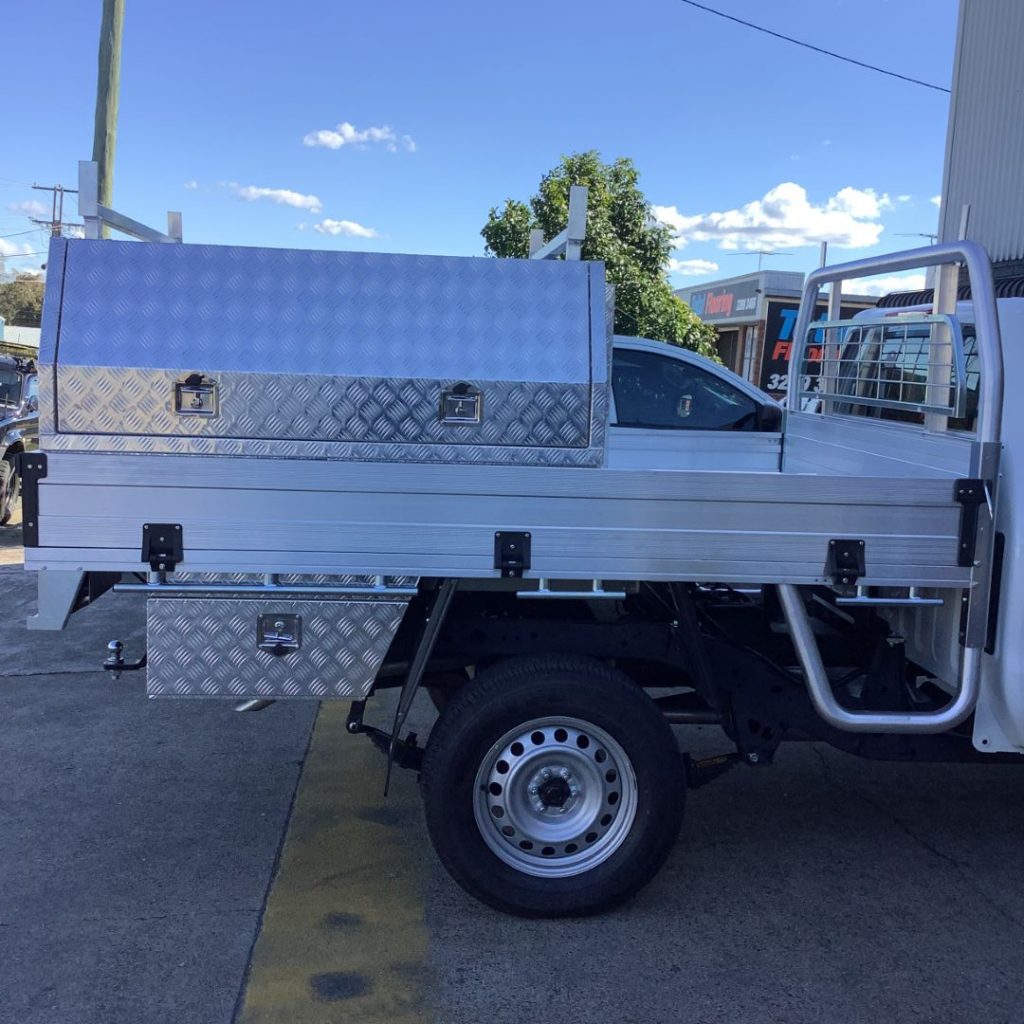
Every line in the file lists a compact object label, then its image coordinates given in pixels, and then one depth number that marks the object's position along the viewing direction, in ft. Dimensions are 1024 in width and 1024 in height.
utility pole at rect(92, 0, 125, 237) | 31.14
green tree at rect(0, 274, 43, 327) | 241.96
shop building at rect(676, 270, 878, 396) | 76.59
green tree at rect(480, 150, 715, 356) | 41.81
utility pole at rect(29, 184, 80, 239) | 173.21
